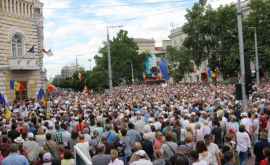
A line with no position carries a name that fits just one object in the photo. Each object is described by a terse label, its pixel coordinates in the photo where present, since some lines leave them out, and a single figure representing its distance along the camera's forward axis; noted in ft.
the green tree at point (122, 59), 347.77
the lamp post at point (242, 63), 71.61
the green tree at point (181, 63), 248.32
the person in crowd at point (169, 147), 41.70
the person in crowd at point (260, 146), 41.52
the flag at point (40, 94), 119.14
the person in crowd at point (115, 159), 36.32
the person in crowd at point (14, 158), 37.91
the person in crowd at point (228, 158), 35.47
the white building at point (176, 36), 459.15
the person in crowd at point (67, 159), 38.24
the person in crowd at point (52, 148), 44.72
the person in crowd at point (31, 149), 45.83
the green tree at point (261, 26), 210.18
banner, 159.49
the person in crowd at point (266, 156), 33.73
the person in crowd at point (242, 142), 48.16
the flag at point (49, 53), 163.54
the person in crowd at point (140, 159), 35.45
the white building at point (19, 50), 161.13
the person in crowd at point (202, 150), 36.33
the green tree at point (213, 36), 224.53
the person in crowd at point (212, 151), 39.29
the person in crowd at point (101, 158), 38.37
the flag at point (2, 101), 111.56
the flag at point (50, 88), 126.11
